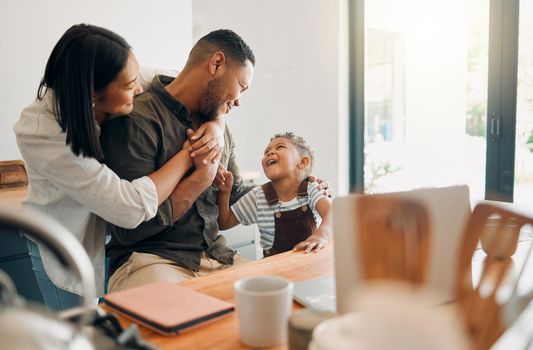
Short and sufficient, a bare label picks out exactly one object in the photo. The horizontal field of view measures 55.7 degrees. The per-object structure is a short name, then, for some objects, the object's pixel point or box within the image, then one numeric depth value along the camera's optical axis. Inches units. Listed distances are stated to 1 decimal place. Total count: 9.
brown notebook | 30.3
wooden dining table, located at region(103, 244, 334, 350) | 28.8
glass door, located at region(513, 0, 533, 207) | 107.3
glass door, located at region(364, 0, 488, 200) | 120.3
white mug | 27.8
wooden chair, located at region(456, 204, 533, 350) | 25.7
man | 60.8
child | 67.0
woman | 52.1
